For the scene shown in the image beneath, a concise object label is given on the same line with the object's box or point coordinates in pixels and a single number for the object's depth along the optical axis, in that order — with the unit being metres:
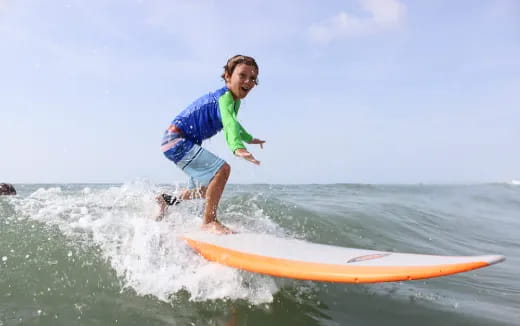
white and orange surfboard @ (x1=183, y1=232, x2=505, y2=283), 2.13
